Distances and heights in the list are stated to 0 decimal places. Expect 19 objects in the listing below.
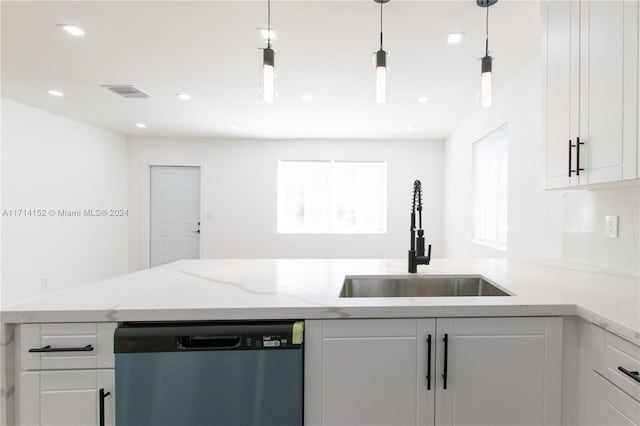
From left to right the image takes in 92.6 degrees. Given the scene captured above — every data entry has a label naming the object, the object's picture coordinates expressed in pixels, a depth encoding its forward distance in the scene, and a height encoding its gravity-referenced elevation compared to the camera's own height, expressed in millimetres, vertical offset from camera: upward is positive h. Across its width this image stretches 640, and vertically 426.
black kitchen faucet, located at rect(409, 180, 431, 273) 1606 -208
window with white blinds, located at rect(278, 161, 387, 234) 5660 +280
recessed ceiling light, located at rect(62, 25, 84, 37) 2180 +1280
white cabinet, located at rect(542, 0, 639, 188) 1206 +544
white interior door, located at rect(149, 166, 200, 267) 5582 -49
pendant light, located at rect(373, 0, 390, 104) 1461 +650
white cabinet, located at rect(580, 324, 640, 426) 870 -526
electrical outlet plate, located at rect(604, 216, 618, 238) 1630 -87
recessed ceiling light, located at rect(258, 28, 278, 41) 2203 +1282
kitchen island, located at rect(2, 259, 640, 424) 1018 -455
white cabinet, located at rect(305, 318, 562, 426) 1065 -569
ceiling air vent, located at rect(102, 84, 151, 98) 3217 +1279
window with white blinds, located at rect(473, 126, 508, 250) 3398 +249
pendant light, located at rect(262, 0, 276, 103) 1445 +636
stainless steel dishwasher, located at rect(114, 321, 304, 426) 1022 -564
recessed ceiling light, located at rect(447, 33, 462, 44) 2239 +1280
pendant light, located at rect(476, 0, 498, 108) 1488 +625
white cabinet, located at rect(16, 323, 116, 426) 1012 -561
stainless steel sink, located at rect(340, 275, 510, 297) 1586 -405
